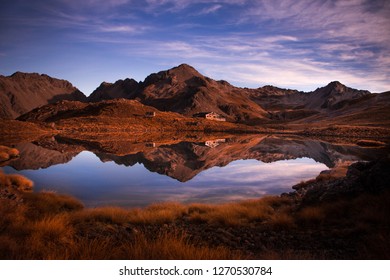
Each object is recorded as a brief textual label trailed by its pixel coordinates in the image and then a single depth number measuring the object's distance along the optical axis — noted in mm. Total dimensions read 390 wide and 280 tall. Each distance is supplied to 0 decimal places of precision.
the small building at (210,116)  148225
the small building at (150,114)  117112
